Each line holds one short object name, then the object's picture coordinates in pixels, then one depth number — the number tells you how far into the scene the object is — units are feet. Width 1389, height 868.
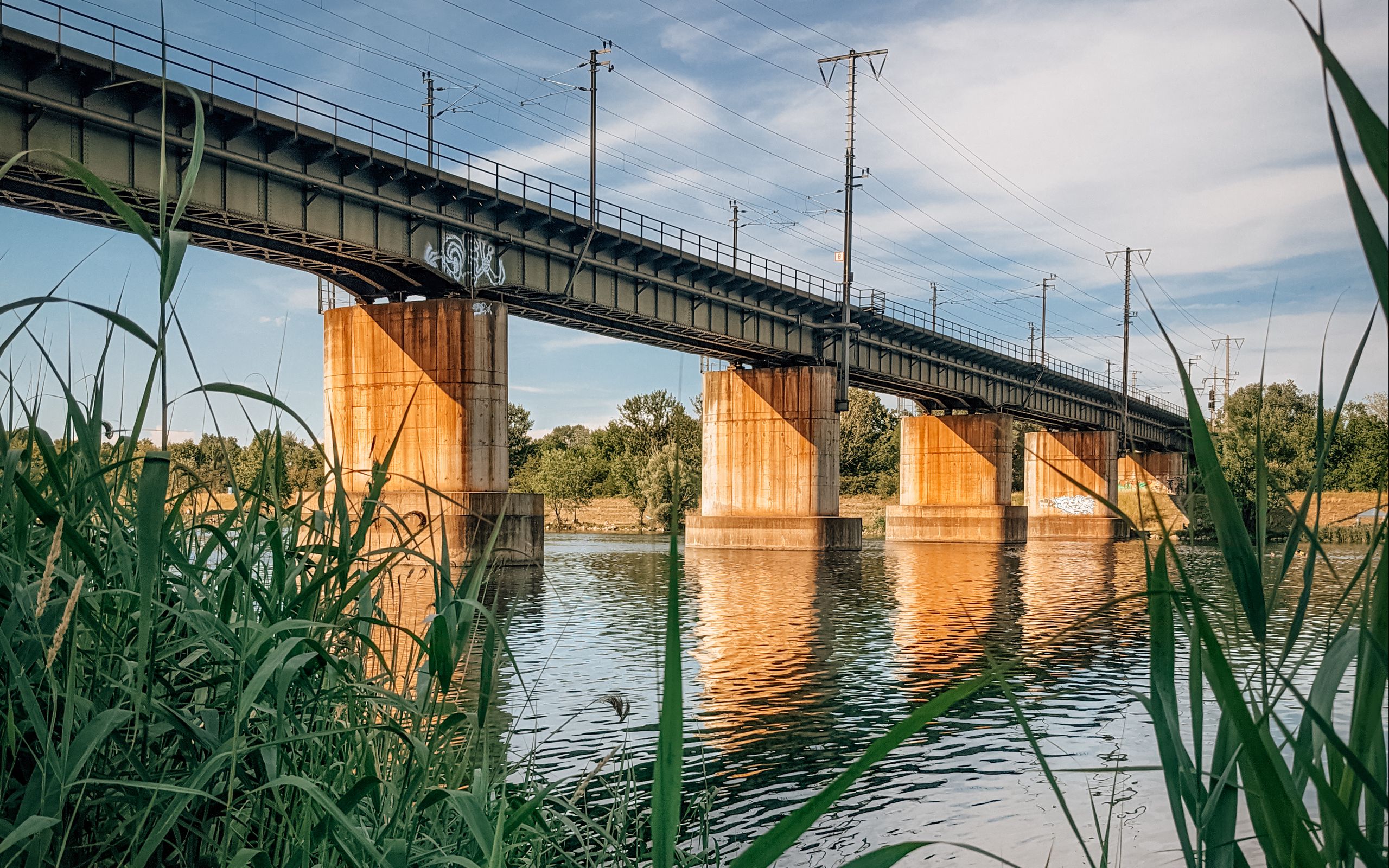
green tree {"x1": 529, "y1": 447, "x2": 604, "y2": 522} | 296.10
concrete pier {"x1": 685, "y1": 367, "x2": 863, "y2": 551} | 165.68
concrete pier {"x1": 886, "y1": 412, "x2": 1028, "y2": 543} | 217.97
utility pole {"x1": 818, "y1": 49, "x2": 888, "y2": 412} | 169.07
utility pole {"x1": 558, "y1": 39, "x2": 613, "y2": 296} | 131.85
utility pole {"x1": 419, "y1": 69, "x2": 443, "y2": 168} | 146.00
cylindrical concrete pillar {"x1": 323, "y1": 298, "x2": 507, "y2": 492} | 110.52
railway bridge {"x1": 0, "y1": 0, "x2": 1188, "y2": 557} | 78.84
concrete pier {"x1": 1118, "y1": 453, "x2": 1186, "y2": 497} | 337.11
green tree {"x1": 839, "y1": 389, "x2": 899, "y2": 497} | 333.01
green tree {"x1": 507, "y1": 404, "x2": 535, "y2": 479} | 350.64
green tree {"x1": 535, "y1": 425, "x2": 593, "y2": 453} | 387.51
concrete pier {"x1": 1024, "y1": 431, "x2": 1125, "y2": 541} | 265.75
